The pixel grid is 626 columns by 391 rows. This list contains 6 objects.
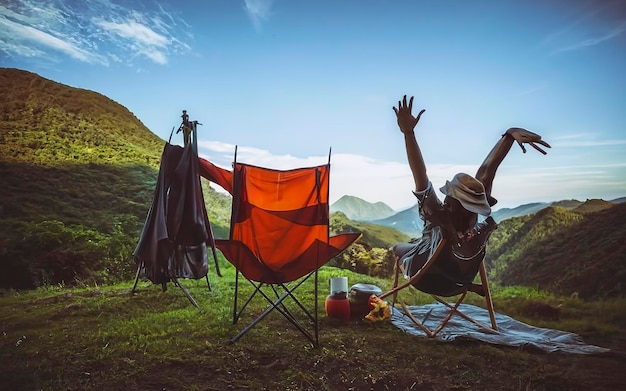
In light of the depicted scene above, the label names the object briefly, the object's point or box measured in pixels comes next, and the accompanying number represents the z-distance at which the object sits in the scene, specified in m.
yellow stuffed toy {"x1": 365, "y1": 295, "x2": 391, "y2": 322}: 3.00
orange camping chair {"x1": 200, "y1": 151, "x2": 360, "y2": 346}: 2.55
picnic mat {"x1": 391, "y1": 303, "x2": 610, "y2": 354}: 2.57
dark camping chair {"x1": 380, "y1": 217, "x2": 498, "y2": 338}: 2.63
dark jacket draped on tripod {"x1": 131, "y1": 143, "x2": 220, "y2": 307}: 2.94
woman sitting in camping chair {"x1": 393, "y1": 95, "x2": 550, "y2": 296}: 2.55
